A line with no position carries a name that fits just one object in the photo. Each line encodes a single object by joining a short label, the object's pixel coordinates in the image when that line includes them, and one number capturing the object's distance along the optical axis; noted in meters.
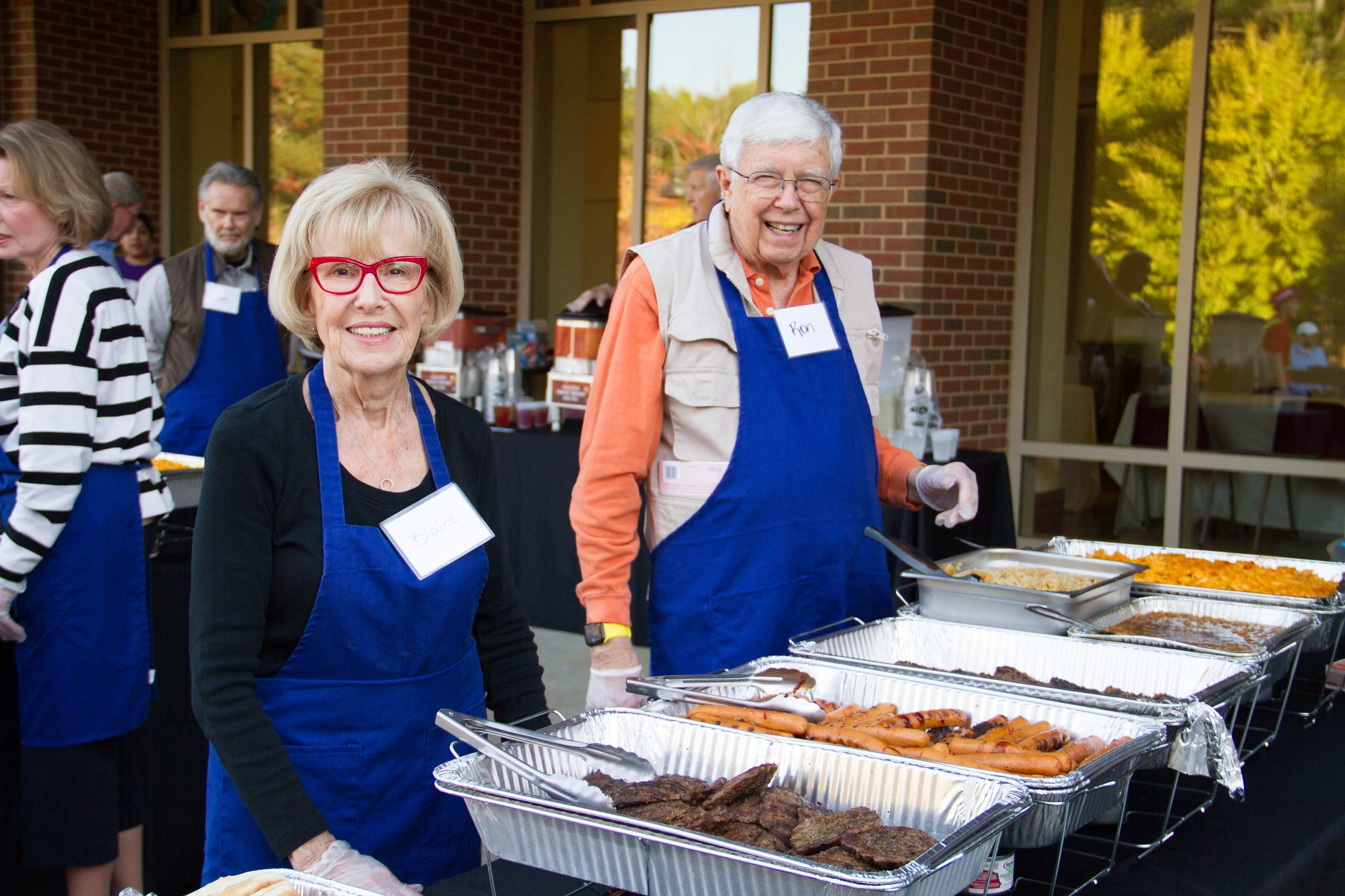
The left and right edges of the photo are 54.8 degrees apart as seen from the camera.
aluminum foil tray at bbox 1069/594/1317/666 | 2.13
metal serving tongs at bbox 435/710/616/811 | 1.40
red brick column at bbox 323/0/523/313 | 7.03
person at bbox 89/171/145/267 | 5.76
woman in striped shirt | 2.50
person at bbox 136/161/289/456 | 4.80
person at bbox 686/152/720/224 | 5.13
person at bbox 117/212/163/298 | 6.43
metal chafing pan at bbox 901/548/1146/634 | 2.27
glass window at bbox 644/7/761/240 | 6.76
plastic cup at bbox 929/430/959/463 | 4.80
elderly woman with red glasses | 1.61
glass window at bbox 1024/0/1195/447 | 5.90
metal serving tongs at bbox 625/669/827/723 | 1.76
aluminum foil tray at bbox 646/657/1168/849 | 1.47
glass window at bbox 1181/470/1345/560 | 5.58
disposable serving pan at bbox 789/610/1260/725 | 1.88
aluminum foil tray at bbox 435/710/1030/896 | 1.28
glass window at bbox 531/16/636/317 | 7.30
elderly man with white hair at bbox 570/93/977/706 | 2.27
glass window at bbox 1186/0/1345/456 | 5.54
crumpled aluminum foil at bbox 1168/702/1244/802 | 1.70
